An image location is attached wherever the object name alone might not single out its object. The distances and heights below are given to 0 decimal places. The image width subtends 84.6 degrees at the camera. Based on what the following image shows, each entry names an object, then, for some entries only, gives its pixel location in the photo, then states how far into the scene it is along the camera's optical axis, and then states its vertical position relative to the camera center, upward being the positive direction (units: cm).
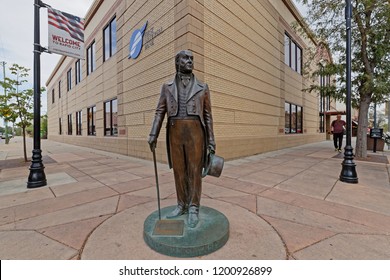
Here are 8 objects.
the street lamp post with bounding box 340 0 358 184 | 546 -16
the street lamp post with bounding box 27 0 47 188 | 528 +39
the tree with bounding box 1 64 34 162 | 900 +129
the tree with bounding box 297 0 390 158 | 852 +370
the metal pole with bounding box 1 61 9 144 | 2581 +20
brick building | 821 +319
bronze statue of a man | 279 +9
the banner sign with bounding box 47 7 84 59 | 597 +292
